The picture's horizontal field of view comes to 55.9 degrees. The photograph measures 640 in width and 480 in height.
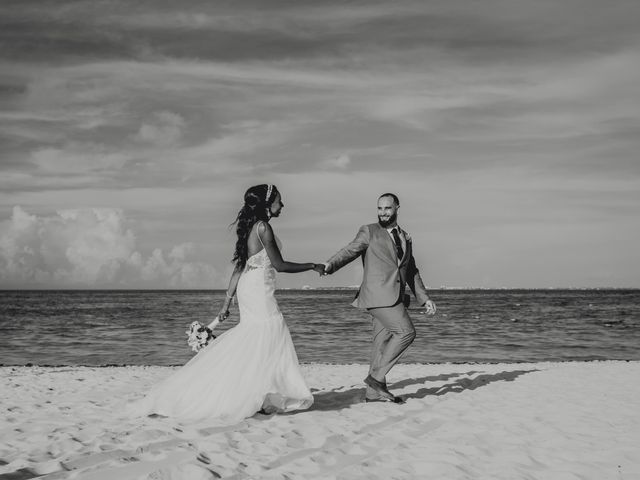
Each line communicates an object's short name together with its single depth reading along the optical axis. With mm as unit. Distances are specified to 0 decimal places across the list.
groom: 7316
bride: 6188
